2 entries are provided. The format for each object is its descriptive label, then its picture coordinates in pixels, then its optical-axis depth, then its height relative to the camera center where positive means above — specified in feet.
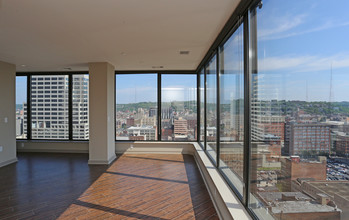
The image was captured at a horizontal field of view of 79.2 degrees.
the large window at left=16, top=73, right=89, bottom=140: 23.50 +0.18
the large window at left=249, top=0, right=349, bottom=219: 3.37 -0.01
